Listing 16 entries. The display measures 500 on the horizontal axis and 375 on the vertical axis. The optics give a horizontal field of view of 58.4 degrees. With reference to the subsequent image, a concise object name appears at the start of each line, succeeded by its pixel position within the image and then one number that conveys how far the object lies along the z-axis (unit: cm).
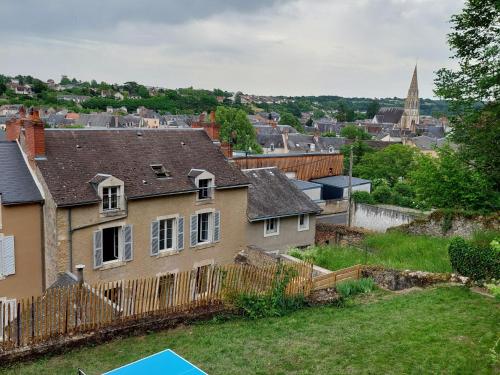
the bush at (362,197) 3676
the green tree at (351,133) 9460
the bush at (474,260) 1386
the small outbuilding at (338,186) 3806
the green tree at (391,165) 5212
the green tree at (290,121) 13988
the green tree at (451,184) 2323
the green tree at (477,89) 2025
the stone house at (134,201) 1739
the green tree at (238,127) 7419
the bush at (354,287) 1442
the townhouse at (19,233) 1639
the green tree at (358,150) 6334
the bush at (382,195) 4053
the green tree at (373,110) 19812
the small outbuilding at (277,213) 2386
